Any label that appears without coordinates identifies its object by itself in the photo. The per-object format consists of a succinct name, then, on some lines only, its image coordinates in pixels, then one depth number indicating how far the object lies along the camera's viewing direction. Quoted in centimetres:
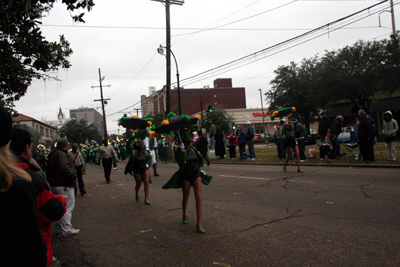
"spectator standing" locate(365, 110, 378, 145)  1191
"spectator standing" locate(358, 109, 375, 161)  1170
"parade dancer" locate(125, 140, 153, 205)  785
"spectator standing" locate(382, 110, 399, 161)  1148
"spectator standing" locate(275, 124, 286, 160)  1525
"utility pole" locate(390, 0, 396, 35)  3017
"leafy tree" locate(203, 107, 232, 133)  5684
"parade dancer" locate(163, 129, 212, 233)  530
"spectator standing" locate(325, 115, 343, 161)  1288
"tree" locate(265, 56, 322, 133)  4488
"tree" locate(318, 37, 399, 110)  2973
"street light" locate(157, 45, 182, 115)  2296
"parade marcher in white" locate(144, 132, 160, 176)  1336
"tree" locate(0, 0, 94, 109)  573
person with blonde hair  165
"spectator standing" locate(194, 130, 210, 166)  1498
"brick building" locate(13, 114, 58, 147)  6907
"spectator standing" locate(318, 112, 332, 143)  1401
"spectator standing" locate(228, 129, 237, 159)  1819
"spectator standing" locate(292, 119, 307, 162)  1317
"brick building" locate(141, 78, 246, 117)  8744
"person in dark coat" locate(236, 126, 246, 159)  1759
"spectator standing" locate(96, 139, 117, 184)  1299
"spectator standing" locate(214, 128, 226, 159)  1867
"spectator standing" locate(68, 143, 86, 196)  1020
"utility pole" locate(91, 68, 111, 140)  4541
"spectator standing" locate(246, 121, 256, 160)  1717
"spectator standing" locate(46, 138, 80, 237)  559
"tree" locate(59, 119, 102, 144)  8375
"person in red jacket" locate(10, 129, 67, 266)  208
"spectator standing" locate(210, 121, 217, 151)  2026
